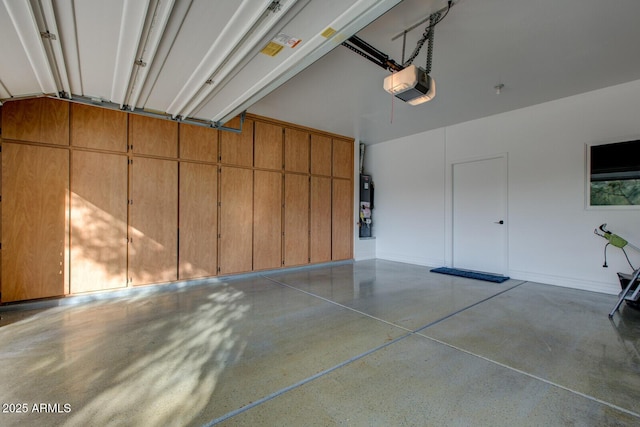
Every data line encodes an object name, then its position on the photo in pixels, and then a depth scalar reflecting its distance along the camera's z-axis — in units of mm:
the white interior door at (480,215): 5262
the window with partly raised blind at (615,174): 3936
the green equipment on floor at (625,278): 3143
